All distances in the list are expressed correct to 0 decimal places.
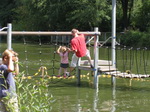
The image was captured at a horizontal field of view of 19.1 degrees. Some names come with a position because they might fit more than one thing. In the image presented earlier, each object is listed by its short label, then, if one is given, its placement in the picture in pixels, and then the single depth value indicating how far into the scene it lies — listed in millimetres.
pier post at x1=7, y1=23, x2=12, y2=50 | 12708
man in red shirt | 14485
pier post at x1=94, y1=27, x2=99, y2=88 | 14844
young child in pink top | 16130
